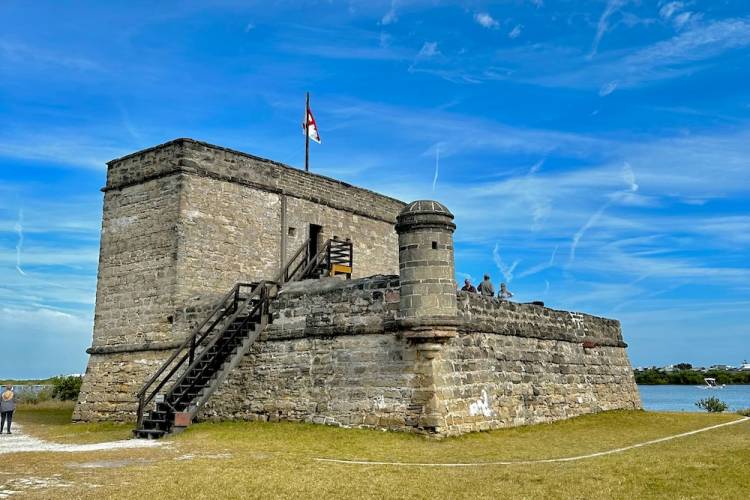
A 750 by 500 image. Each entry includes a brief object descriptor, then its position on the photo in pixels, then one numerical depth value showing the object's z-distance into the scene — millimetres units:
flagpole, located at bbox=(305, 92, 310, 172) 24922
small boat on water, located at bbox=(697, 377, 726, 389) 68588
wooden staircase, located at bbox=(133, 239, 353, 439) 14375
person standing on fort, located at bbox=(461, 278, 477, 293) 18641
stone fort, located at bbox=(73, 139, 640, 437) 13422
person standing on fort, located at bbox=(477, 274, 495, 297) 18594
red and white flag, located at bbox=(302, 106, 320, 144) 24906
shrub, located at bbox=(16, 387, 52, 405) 31723
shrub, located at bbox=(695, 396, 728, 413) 24578
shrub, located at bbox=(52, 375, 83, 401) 30938
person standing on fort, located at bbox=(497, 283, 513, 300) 19078
